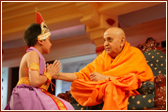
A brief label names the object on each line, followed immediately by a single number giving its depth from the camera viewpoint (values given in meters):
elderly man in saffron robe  4.48
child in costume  3.98
